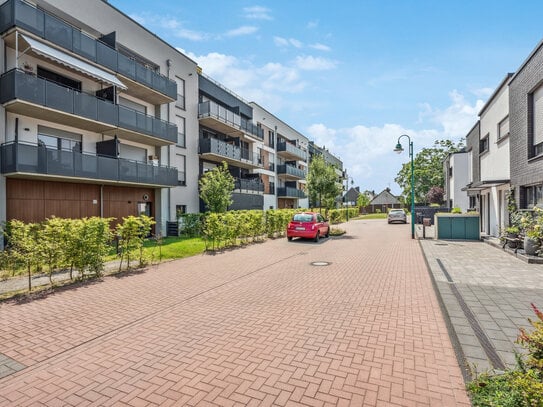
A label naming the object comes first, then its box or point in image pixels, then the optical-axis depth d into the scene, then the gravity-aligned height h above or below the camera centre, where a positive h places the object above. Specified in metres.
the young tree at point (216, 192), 19.75 +0.89
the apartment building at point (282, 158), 35.16 +6.32
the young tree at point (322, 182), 22.67 +1.75
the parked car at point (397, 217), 33.78 -1.31
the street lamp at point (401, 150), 18.81 +3.47
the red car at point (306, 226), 17.34 -1.23
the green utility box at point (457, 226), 16.55 -1.19
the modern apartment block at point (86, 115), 12.16 +4.32
